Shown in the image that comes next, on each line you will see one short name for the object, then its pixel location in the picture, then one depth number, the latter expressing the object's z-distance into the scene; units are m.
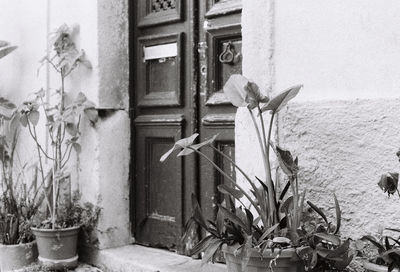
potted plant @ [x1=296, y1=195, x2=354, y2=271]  2.15
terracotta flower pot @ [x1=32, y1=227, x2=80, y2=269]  3.57
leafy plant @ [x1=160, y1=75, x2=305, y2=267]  2.25
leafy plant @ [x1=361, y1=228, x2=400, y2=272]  1.96
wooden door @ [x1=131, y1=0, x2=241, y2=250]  3.33
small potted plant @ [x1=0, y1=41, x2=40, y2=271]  3.72
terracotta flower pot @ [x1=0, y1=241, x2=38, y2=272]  3.71
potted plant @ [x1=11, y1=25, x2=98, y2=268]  3.60
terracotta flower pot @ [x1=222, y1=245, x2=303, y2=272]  2.17
